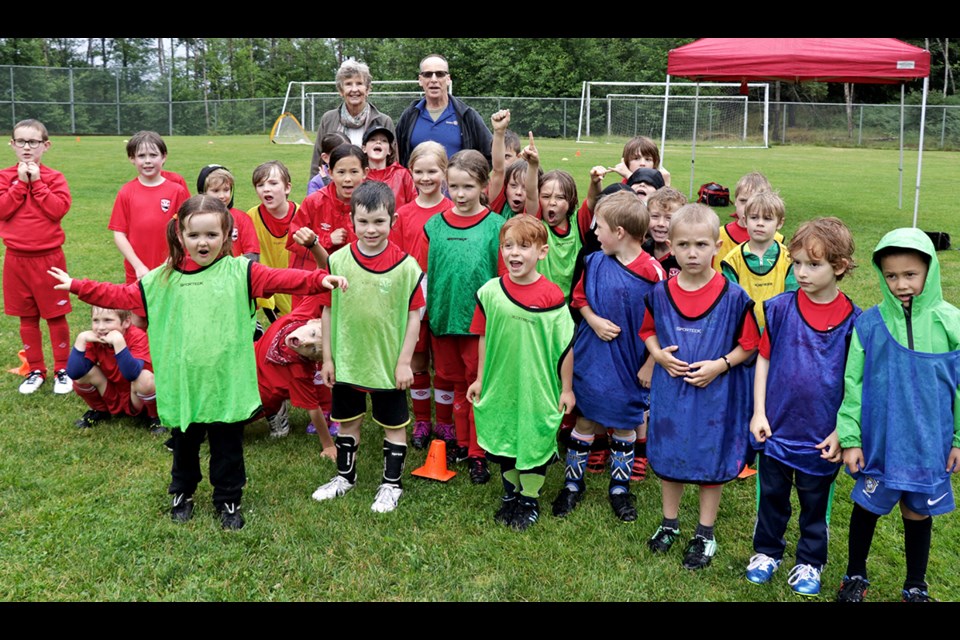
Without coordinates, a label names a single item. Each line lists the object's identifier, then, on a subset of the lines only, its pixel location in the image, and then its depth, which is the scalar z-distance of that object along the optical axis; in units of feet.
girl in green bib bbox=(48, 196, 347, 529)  13.07
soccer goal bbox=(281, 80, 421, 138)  112.88
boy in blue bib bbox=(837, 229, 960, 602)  10.53
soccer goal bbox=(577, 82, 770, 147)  123.24
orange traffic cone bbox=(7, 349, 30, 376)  21.20
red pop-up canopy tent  43.27
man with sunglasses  18.85
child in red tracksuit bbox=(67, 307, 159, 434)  17.38
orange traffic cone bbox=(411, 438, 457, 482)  15.99
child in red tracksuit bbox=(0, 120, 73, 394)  19.83
